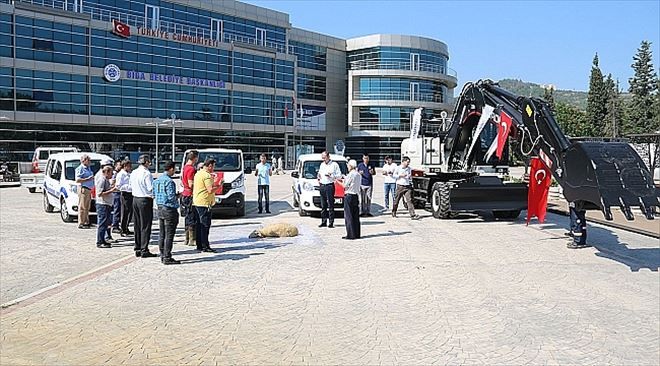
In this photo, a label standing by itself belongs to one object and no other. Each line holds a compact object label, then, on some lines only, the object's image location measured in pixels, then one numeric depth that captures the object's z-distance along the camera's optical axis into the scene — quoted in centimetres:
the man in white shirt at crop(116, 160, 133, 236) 1338
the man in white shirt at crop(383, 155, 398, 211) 1997
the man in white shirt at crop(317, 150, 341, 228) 1545
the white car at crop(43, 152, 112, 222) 1684
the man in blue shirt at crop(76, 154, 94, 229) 1506
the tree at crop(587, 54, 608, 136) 8200
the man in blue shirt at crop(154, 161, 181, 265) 1055
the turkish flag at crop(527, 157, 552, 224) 1281
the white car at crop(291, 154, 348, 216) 1833
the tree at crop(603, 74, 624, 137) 7554
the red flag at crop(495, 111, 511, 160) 1490
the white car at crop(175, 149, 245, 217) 1778
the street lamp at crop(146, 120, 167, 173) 5384
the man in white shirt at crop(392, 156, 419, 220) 1814
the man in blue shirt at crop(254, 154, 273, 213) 2016
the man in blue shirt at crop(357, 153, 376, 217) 1862
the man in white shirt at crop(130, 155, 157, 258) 1106
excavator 995
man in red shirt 1270
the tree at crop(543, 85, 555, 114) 7014
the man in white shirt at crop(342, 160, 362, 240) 1366
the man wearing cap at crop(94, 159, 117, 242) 1271
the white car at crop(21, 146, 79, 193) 2914
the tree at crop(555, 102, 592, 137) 7066
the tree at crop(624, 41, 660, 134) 7606
